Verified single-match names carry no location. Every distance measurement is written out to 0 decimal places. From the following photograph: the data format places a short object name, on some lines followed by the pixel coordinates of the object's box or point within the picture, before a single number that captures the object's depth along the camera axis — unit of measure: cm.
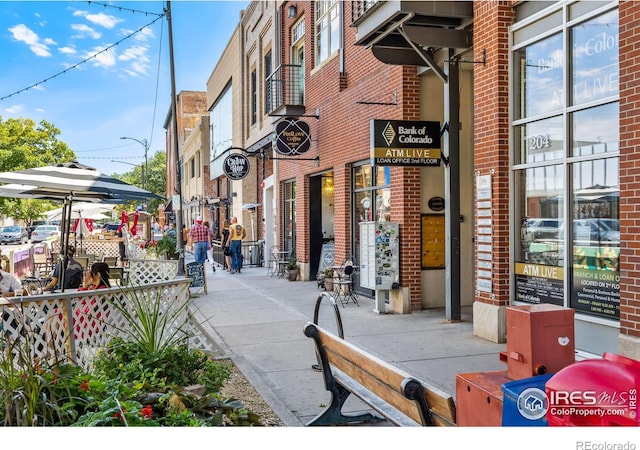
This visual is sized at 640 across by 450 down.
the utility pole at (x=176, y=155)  1553
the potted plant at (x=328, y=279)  1388
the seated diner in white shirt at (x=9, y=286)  816
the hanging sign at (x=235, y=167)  1950
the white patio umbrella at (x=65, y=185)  873
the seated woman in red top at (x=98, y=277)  804
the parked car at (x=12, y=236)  4846
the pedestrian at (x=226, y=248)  2053
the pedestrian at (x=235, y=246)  1938
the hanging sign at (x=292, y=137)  1575
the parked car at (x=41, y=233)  5146
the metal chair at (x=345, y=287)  1234
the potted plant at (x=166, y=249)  1688
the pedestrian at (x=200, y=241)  1705
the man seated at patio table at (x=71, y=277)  895
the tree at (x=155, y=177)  6962
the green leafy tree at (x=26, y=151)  3186
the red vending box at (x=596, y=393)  247
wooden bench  325
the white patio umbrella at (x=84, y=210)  2005
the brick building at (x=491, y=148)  650
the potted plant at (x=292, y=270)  1698
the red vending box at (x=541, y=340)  316
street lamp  4296
